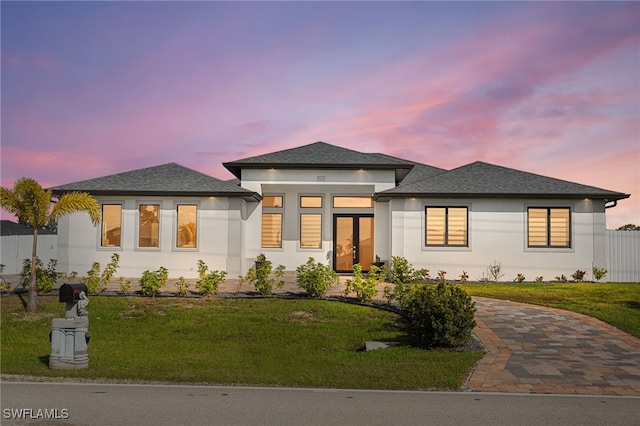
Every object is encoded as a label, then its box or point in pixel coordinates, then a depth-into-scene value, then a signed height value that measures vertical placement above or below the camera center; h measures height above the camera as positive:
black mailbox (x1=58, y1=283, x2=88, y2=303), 9.62 -0.89
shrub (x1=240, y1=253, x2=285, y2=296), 16.88 -1.12
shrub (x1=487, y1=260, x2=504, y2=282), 22.62 -1.02
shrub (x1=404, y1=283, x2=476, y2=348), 10.99 -1.40
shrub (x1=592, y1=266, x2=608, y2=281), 22.58 -1.05
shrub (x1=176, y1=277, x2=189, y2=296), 16.70 -1.37
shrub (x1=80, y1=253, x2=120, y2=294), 16.89 -1.20
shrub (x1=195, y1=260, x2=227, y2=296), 16.50 -1.22
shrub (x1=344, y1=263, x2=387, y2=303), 15.87 -1.19
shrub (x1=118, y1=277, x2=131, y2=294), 16.88 -1.40
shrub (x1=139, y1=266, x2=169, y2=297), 16.45 -1.24
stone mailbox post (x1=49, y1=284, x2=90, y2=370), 9.46 -1.63
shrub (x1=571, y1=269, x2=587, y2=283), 22.55 -1.14
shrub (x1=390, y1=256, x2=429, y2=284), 21.14 -0.94
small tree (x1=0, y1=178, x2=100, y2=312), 15.15 +0.90
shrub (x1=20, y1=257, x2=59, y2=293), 16.70 -1.14
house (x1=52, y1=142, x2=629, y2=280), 22.14 +0.97
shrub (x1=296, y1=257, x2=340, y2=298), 16.42 -1.07
